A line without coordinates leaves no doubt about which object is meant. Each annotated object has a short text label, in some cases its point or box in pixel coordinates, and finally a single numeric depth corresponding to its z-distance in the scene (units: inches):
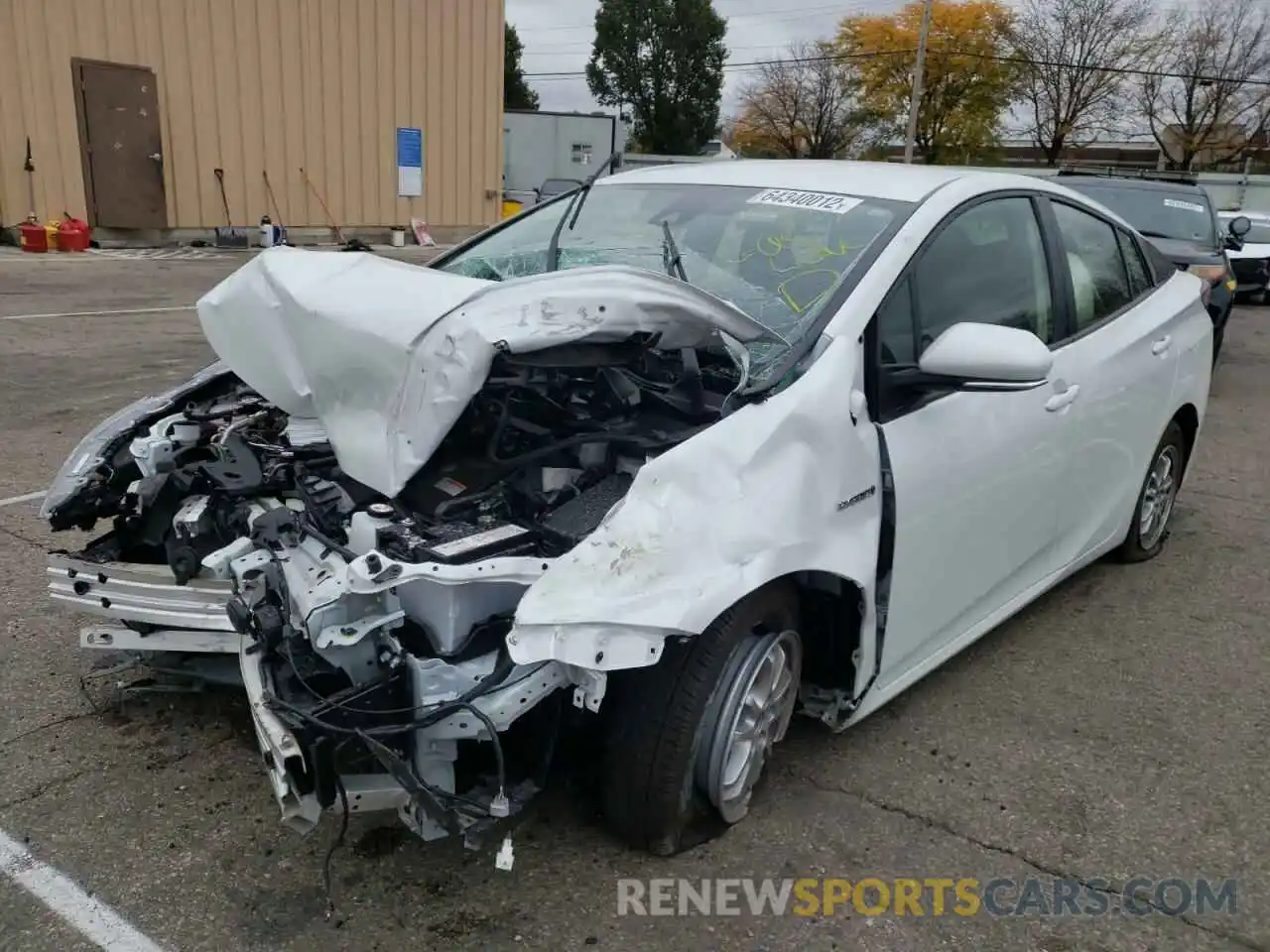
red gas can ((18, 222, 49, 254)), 607.5
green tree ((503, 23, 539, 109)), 2014.0
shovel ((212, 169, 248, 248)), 709.3
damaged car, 87.3
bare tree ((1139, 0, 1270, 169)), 1724.9
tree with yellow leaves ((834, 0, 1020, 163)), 1902.1
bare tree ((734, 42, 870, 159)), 2113.7
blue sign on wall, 818.8
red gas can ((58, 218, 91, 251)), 620.4
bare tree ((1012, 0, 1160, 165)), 1760.6
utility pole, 1376.7
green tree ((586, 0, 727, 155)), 2016.5
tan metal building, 617.9
